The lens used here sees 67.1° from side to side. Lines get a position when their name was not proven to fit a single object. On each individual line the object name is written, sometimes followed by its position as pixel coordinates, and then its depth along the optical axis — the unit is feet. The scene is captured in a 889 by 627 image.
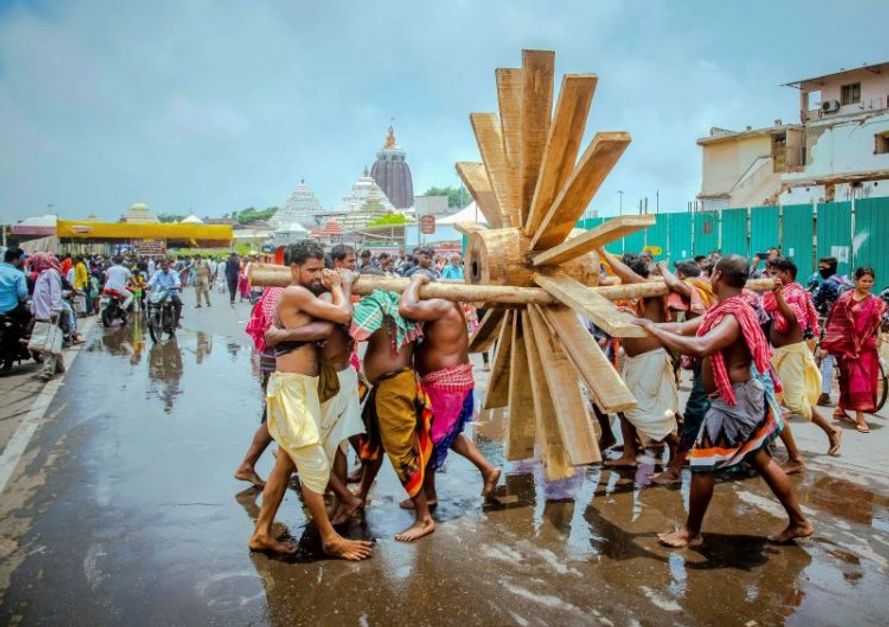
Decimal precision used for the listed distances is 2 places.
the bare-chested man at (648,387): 17.66
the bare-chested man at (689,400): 16.66
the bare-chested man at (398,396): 13.88
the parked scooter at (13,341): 32.37
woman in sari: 22.17
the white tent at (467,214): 82.58
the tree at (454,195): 286.66
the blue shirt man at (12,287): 32.32
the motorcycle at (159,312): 44.80
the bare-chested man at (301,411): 12.86
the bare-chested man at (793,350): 19.21
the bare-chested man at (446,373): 14.87
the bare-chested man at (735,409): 12.86
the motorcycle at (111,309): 53.01
